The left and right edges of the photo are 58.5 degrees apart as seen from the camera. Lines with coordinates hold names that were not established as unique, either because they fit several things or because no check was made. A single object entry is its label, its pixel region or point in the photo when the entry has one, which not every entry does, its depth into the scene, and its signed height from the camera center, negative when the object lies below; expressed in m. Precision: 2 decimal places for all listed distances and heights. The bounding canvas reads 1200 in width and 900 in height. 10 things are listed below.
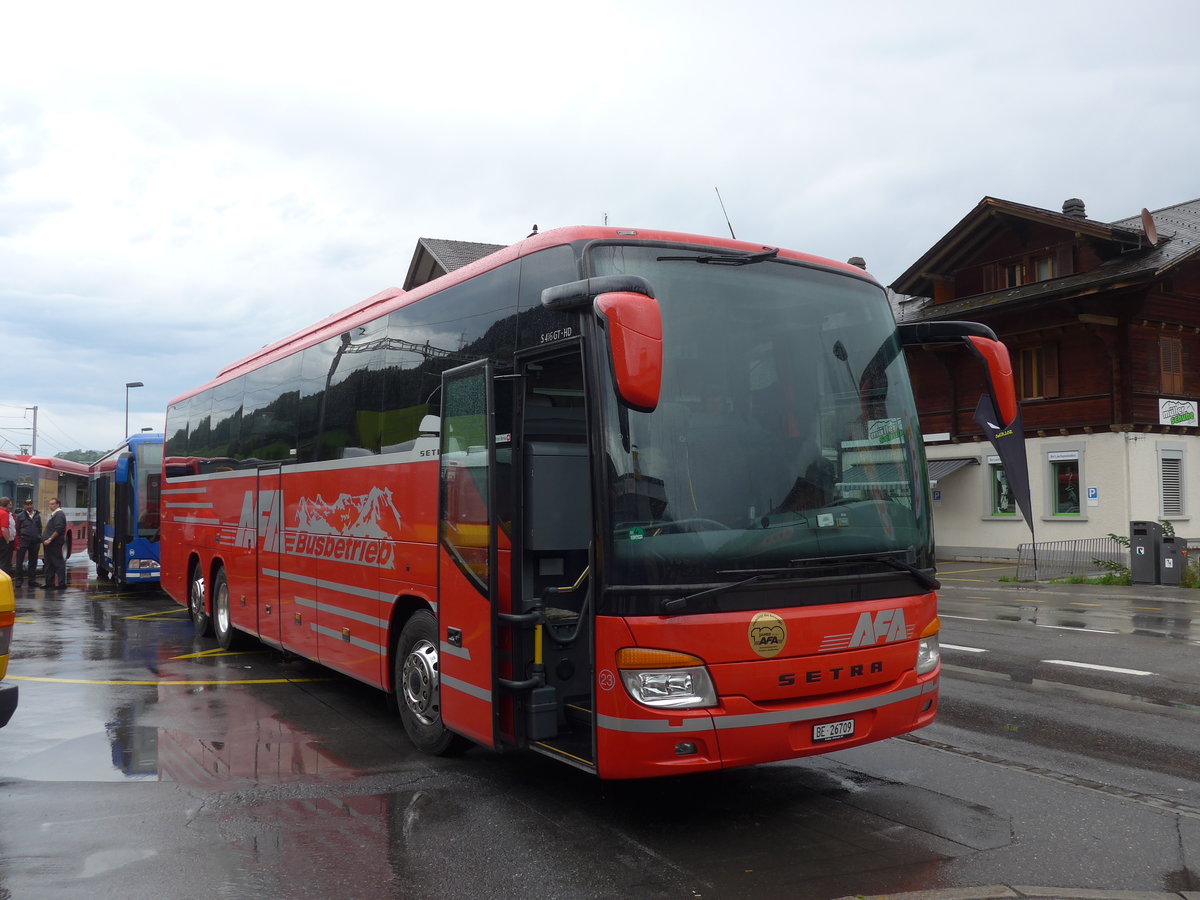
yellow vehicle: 5.80 -0.78
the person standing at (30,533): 22.92 -0.65
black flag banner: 10.19 +0.31
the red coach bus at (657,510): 5.13 -0.07
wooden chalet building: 29.52 +3.43
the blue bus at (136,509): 20.19 -0.14
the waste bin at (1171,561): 22.98 -1.51
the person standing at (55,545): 22.23 -0.89
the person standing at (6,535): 22.06 -0.67
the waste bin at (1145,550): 23.27 -1.28
